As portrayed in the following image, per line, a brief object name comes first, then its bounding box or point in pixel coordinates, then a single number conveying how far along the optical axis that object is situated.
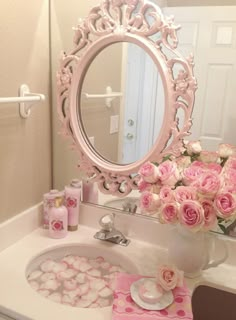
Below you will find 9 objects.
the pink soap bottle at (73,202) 1.29
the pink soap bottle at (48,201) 1.28
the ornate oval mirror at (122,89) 1.06
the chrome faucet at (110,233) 1.26
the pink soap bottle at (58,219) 1.25
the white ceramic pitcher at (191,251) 1.02
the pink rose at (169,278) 0.88
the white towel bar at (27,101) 1.10
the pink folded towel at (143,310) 0.82
